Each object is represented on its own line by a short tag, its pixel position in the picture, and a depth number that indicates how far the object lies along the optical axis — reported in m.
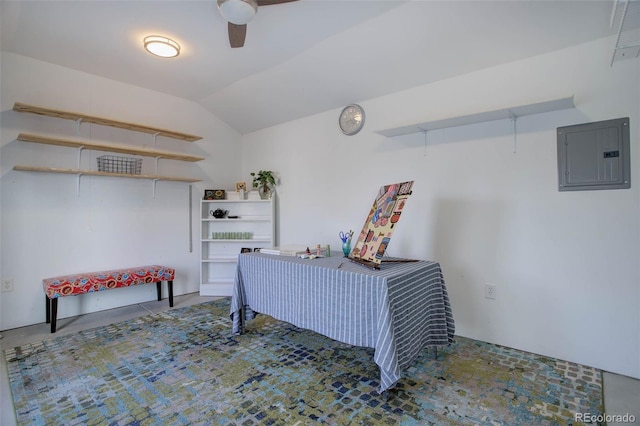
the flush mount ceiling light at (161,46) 2.71
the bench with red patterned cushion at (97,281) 2.88
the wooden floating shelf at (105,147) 2.98
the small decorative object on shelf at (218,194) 4.33
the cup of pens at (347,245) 2.71
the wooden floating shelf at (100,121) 2.91
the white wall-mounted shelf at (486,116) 2.22
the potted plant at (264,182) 4.34
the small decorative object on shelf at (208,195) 4.32
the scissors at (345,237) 2.75
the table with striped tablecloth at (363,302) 1.78
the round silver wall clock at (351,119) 3.49
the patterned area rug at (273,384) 1.69
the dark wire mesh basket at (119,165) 3.49
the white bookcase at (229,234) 4.34
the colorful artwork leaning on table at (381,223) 2.13
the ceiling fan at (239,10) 1.89
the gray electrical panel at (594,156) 2.13
